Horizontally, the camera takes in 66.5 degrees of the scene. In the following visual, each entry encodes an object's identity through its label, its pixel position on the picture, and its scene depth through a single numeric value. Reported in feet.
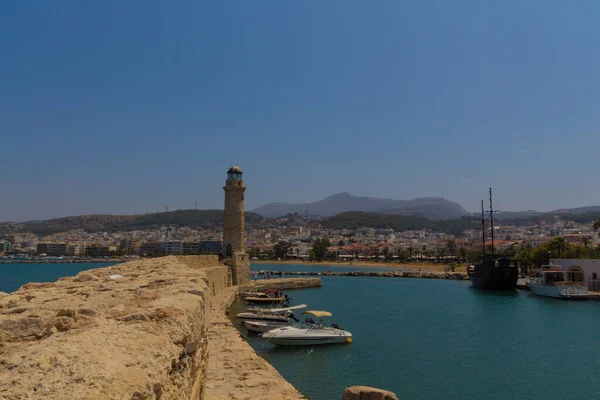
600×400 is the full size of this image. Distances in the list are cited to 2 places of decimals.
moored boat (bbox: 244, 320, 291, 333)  67.62
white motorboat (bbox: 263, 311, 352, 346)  59.21
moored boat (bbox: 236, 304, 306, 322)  71.50
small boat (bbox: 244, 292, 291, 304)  98.73
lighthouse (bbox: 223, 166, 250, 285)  113.50
